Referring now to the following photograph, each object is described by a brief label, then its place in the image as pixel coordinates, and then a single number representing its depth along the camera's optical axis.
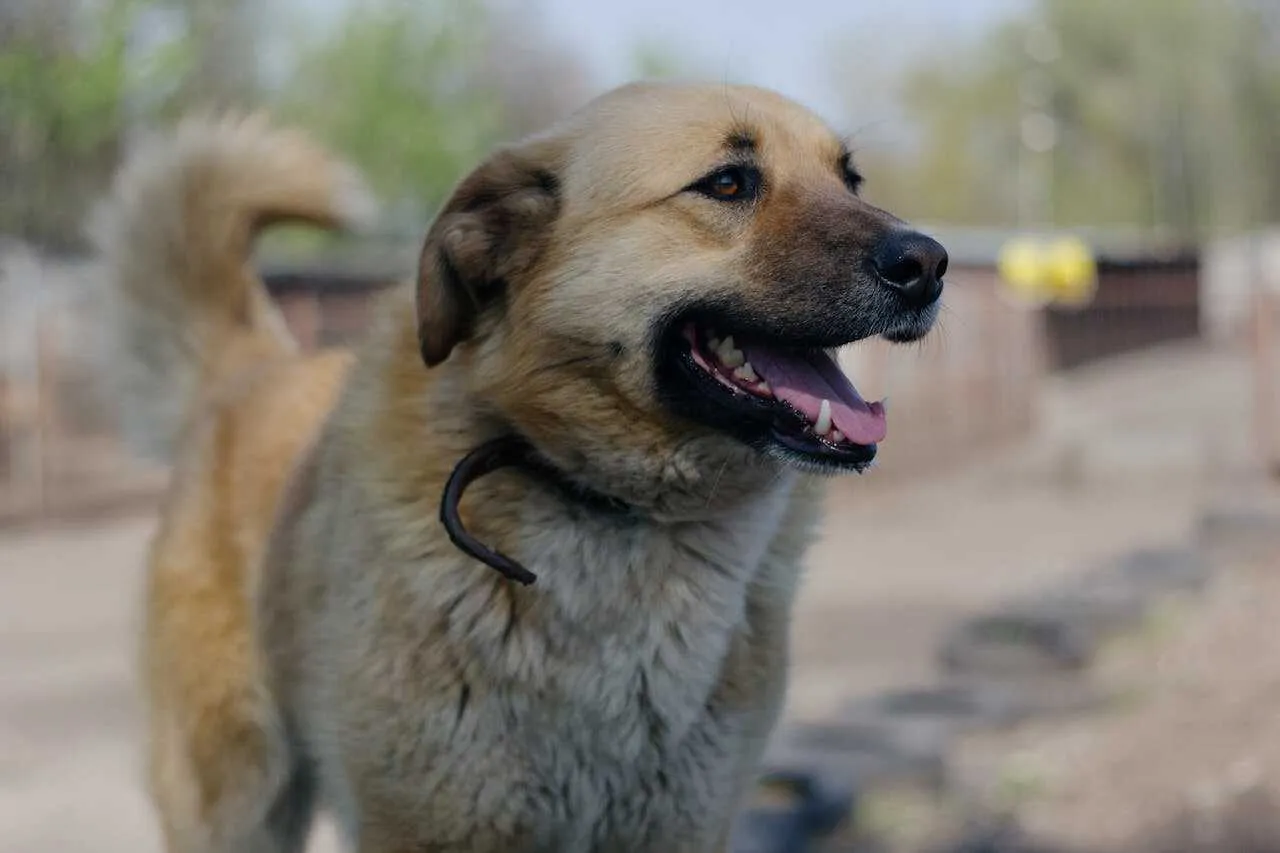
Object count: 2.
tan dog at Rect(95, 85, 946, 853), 2.55
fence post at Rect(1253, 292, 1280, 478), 11.55
